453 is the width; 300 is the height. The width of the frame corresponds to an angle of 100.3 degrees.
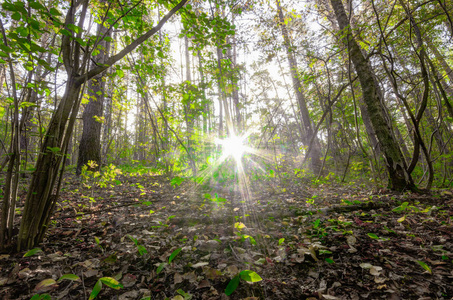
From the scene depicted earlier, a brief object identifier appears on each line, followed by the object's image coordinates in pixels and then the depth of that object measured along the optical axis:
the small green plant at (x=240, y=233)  1.72
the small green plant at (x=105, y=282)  1.10
